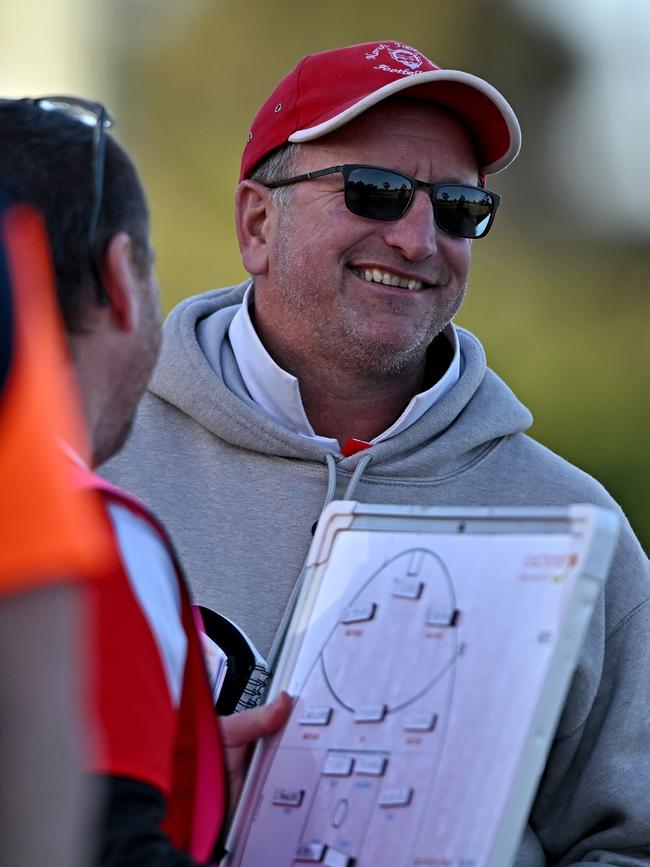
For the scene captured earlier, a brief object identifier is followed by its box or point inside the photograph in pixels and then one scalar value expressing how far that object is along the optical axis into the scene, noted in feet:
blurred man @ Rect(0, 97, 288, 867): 13.80
